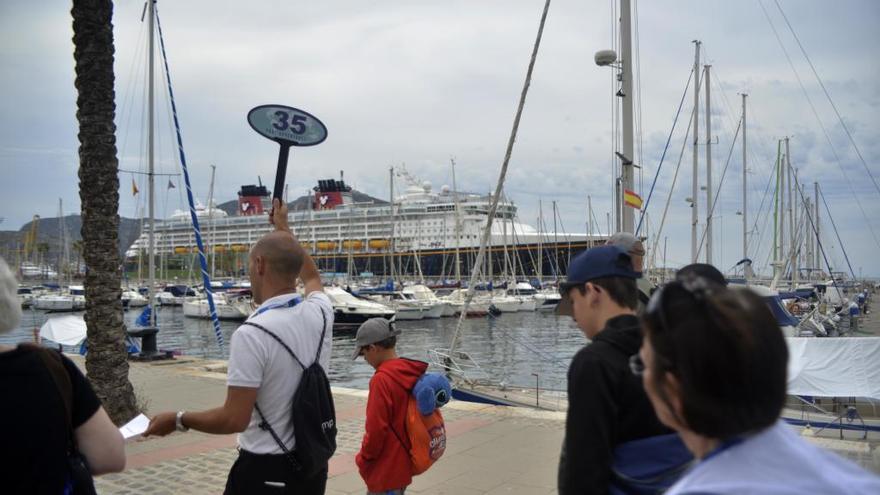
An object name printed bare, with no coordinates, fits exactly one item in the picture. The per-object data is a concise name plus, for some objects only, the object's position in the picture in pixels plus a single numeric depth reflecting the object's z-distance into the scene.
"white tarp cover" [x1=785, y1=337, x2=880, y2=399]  7.45
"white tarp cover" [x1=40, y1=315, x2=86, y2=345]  12.88
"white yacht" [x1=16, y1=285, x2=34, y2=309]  54.50
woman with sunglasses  0.98
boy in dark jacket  1.73
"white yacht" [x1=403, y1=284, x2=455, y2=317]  42.69
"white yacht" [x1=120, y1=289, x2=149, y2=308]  51.58
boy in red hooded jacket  3.13
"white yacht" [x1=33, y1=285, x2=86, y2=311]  51.25
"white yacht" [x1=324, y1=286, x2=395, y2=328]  34.28
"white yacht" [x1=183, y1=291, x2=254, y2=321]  42.15
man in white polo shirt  2.52
